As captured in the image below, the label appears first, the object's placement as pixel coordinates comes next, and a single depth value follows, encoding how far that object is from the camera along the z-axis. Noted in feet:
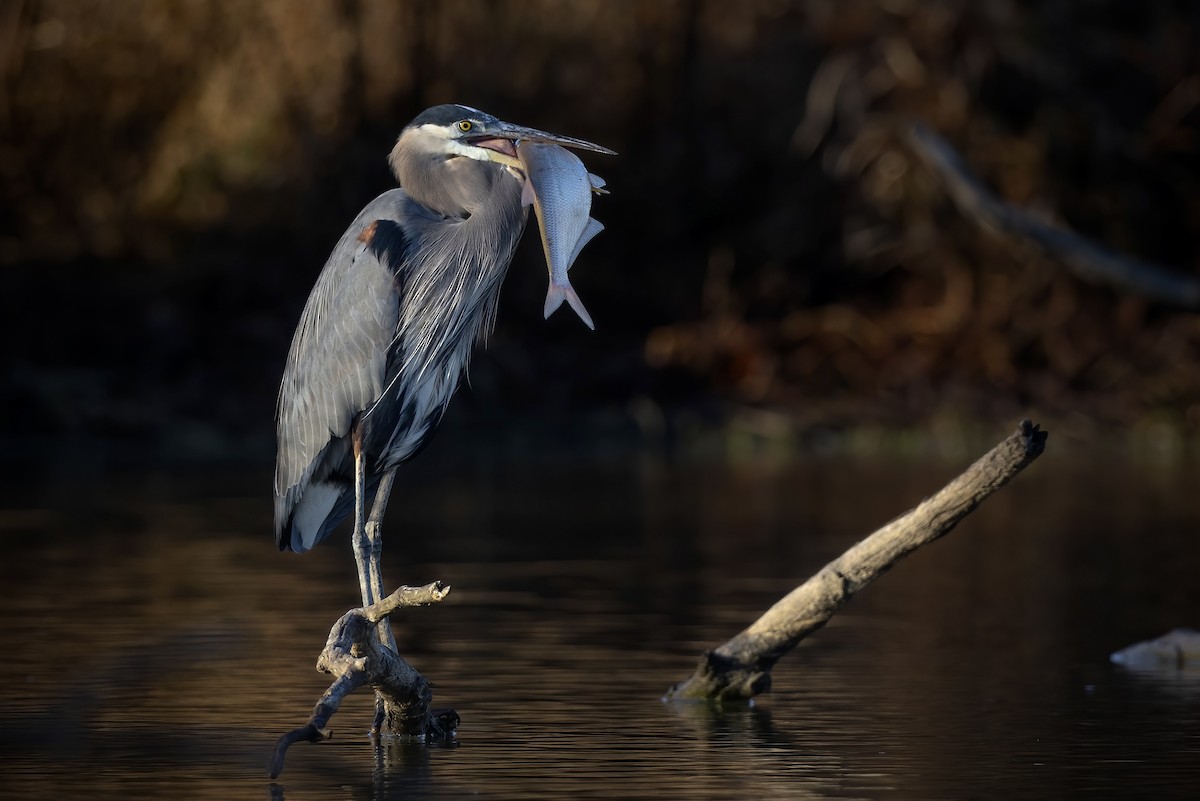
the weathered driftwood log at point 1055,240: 112.57
